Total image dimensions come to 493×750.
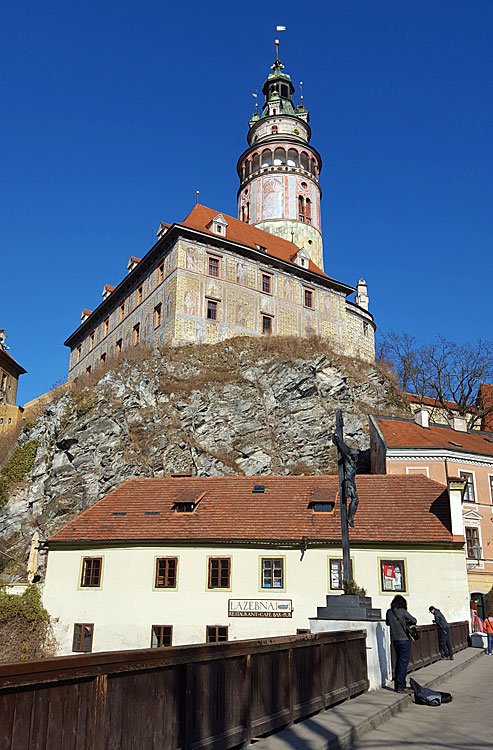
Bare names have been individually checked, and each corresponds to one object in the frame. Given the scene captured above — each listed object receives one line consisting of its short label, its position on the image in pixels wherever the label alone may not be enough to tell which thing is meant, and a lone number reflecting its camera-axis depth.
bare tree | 58.93
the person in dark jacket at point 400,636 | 10.83
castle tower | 65.94
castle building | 50.44
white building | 23.88
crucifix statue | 13.67
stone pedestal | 11.31
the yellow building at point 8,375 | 73.94
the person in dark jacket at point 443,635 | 17.19
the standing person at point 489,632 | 21.30
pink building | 31.84
